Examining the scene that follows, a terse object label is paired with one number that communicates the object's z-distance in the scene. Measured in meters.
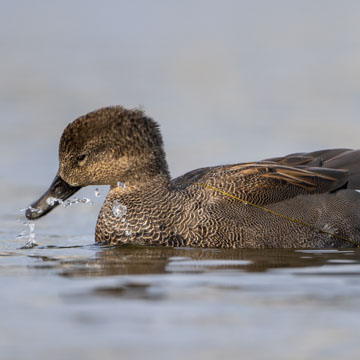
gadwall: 15.86
